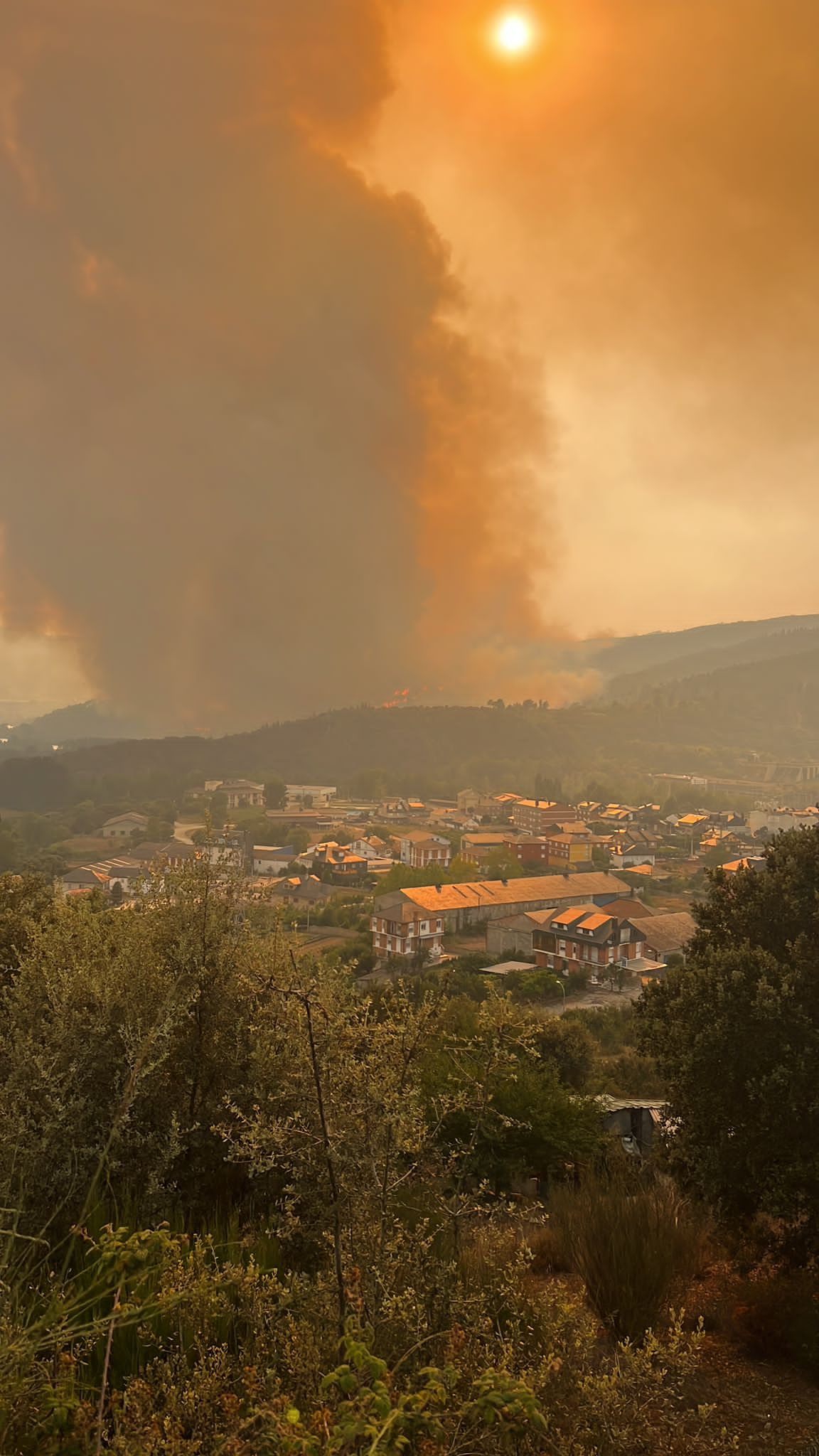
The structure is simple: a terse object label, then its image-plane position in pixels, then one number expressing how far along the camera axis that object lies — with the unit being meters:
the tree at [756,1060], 6.11
